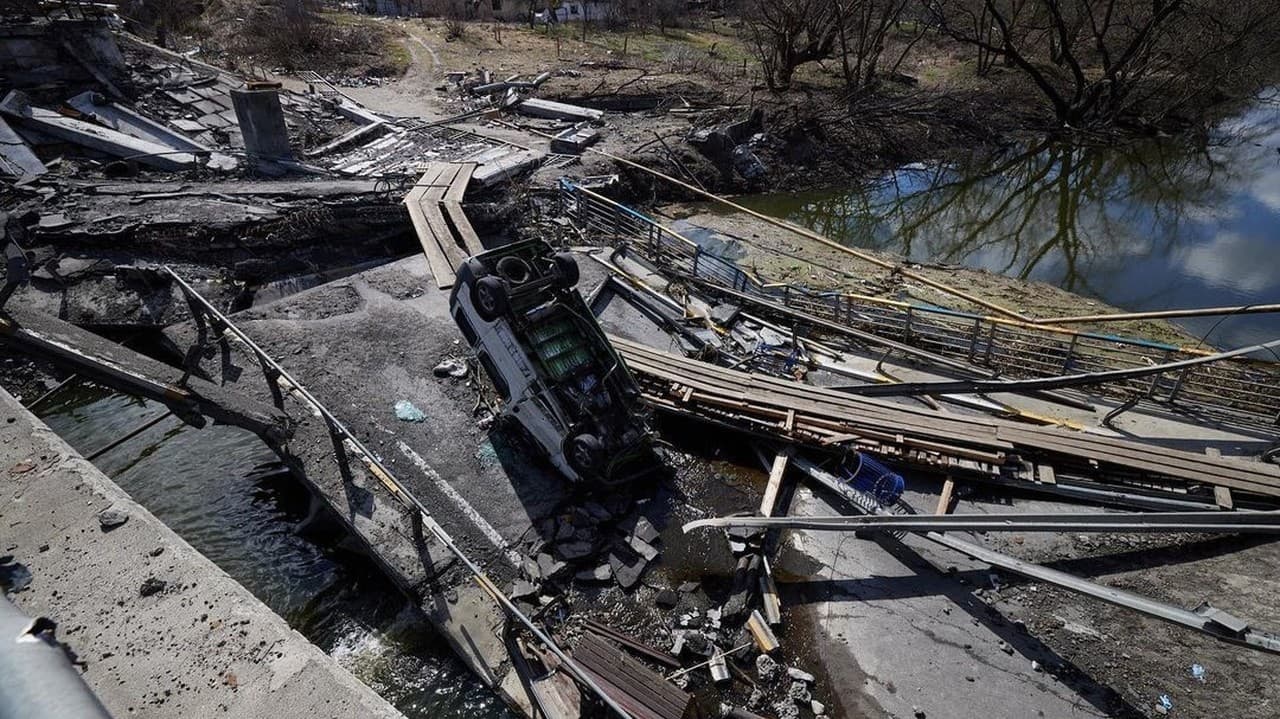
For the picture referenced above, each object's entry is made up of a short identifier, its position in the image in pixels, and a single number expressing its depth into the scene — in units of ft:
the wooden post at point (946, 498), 25.98
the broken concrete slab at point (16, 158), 45.99
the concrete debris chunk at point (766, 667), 20.88
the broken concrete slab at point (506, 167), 54.03
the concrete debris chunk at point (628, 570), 23.88
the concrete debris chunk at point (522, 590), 22.82
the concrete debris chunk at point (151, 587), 15.94
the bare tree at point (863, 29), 86.43
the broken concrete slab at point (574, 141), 66.54
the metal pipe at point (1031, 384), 26.07
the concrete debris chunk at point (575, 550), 24.45
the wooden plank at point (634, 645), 21.13
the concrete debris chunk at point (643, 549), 24.95
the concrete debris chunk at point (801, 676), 20.71
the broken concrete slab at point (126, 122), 56.24
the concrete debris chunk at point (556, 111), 76.54
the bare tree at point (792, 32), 87.20
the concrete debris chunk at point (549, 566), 23.75
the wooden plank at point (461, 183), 47.49
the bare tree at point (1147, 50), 79.41
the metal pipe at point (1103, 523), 20.13
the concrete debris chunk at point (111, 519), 17.20
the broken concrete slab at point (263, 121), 50.44
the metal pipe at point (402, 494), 15.56
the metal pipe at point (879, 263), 35.81
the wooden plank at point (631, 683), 18.81
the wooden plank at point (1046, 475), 26.86
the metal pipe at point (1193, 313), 27.63
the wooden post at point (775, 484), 26.30
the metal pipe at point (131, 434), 26.10
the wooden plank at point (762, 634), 21.48
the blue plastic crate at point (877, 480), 26.22
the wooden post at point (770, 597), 22.40
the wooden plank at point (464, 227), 42.27
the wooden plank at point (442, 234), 40.59
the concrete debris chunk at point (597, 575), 24.04
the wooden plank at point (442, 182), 47.44
